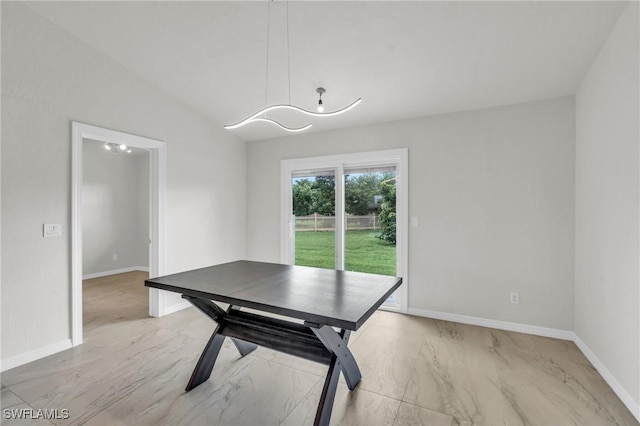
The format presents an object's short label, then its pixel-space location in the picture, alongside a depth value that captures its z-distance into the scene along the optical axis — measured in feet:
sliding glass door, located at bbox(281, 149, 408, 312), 12.31
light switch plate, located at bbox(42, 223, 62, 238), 8.46
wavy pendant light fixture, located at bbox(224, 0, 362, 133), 7.19
